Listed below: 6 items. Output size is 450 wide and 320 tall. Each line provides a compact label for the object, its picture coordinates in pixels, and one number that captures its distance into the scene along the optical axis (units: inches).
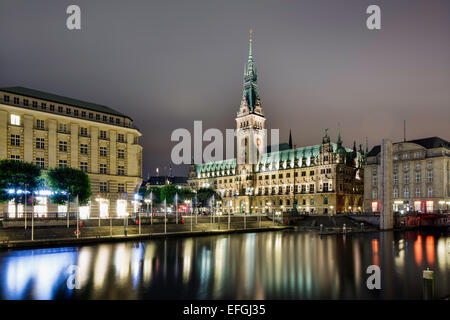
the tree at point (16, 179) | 2335.1
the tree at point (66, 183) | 2630.4
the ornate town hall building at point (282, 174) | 5723.4
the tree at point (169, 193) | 4768.7
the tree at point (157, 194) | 5362.2
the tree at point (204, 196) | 5546.3
